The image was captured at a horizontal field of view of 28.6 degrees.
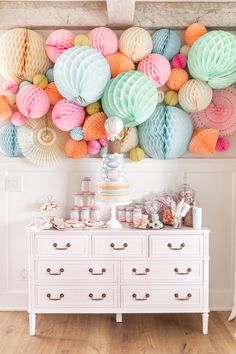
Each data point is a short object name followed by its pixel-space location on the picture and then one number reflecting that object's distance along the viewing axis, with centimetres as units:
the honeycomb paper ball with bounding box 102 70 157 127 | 312
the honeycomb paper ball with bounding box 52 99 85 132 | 329
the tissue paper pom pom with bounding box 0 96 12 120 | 341
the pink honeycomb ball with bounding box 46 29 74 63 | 329
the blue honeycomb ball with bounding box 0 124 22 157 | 345
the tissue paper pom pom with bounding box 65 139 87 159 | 341
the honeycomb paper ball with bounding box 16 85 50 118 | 327
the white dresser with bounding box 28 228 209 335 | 315
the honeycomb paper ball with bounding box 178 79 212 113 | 332
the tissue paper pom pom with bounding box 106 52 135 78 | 331
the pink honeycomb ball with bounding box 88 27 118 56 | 328
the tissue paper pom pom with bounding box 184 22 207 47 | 335
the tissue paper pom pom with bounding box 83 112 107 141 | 333
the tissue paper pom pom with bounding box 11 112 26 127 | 341
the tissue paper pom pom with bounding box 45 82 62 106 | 337
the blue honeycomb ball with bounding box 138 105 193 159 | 335
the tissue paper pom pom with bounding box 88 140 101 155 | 345
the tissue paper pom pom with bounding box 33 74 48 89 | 336
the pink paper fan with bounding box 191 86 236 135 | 348
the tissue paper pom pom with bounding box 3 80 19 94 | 339
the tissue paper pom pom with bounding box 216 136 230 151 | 349
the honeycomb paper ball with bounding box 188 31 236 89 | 317
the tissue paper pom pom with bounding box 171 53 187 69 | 341
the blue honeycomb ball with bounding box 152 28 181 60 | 340
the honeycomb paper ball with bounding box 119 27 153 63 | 331
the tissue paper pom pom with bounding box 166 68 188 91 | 338
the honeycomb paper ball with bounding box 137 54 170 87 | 331
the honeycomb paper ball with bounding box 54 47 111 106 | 308
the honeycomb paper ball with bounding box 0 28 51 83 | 331
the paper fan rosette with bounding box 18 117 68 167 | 346
